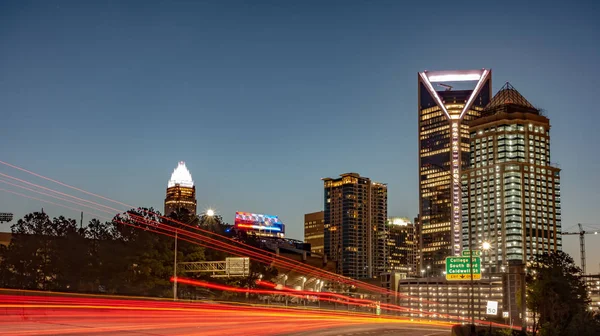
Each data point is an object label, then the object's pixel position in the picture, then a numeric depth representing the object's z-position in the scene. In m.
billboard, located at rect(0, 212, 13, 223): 134.62
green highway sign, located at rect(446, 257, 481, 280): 57.62
